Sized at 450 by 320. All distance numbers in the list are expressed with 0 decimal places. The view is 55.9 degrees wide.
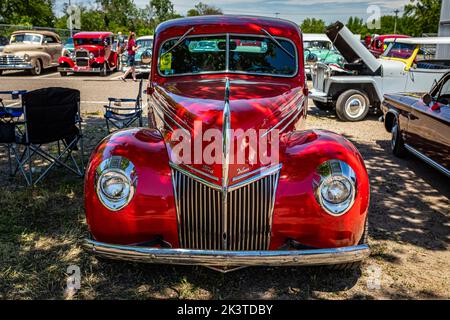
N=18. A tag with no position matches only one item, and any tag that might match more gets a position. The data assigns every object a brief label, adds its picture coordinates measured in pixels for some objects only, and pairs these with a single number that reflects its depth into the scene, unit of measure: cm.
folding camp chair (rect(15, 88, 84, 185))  479
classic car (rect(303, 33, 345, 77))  1847
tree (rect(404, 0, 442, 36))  4218
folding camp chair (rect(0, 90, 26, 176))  496
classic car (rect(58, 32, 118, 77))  1711
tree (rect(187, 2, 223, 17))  6444
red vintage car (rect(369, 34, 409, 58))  2047
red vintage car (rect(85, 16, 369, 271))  276
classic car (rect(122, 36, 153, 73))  1760
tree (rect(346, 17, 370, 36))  6759
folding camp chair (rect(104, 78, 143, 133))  616
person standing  1564
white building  1519
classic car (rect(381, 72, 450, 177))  499
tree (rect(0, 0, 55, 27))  4050
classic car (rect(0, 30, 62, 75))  1677
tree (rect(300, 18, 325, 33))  6544
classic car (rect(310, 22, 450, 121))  937
